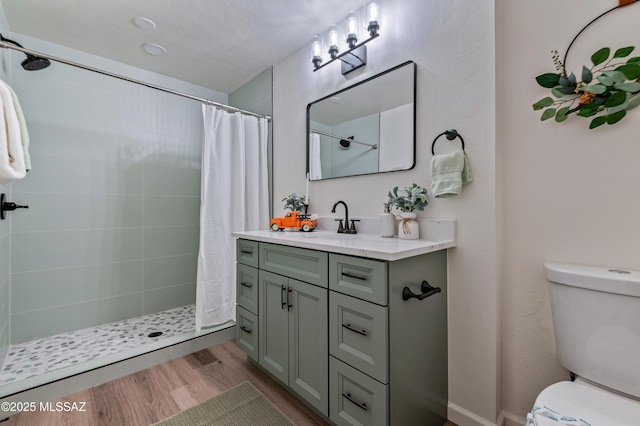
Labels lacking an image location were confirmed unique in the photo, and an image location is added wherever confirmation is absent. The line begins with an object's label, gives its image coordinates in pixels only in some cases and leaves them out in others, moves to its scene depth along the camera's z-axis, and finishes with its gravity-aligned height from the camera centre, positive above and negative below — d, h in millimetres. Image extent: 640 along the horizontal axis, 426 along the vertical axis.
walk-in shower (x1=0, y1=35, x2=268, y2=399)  2021 -89
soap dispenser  1542 -56
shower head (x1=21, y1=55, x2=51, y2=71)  1723 +969
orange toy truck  1965 -58
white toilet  813 -463
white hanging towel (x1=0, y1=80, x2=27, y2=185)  1158 +315
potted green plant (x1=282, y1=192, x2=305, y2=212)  2137 +93
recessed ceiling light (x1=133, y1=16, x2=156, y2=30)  1885 +1327
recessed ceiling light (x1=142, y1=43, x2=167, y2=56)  2193 +1339
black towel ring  1367 +395
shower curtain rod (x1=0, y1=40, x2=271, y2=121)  1488 +911
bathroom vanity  1071 -501
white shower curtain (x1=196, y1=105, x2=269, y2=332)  2244 +133
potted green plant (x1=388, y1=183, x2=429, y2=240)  1430 +41
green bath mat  1378 -1031
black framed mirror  1583 +566
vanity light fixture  1648 +1121
